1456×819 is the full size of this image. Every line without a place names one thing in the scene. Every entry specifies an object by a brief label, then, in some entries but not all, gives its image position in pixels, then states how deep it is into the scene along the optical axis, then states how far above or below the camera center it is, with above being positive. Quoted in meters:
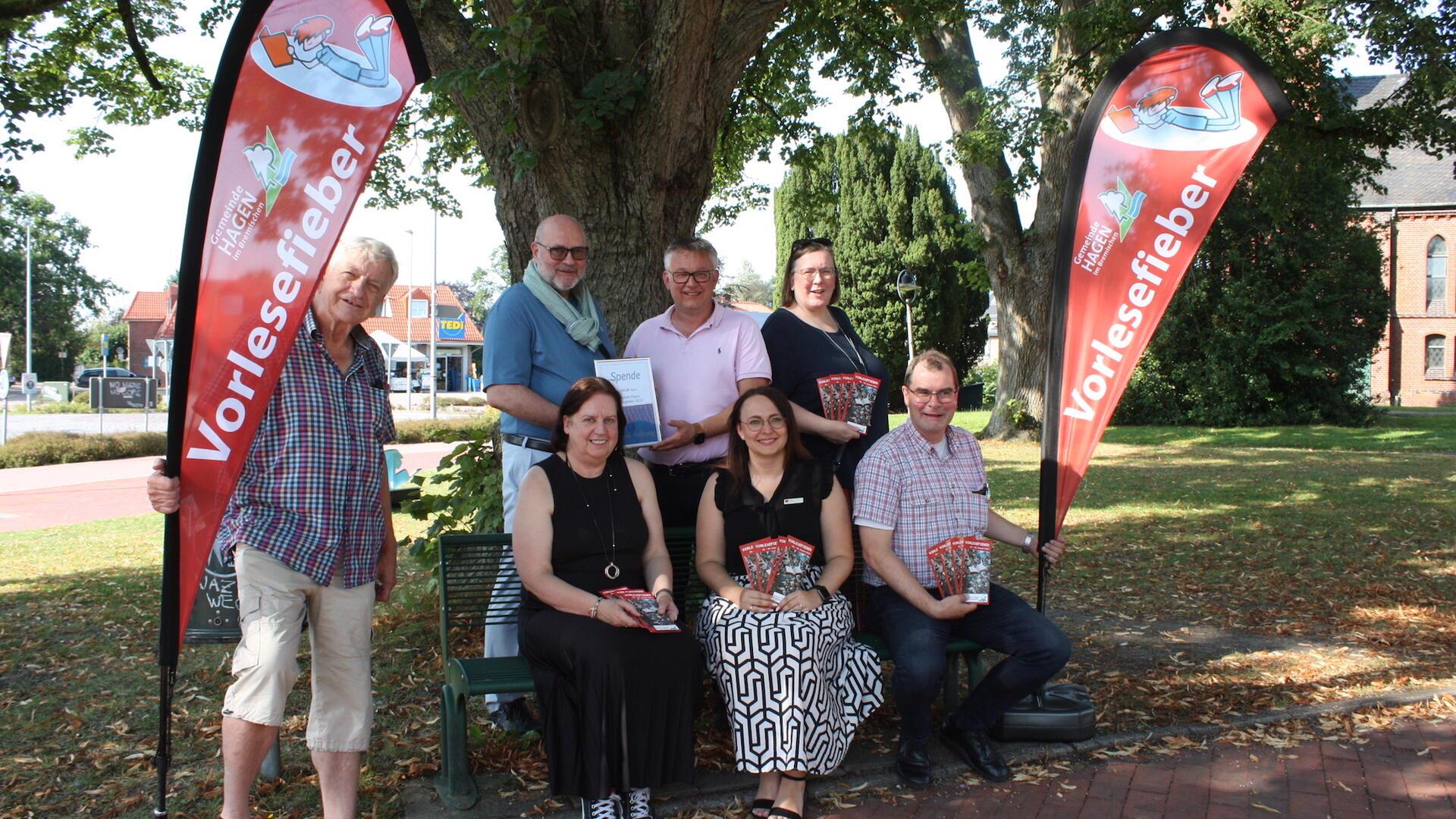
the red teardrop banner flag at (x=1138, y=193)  4.29 +0.87
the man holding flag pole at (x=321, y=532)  3.00 -0.40
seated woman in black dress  3.44 -0.78
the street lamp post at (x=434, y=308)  34.75 +3.16
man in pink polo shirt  4.27 +0.16
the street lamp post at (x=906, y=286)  22.97 +2.56
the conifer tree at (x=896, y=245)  33.03 +5.01
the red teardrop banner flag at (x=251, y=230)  2.98 +0.48
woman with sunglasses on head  4.41 +0.21
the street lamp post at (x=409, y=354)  39.50 +1.68
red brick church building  40.66 +4.60
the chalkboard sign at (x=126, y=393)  28.83 +0.02
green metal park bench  3.65 -0.90
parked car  50.64 +0.98
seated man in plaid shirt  3.90 -0.72
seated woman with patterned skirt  3.56 -0.79
